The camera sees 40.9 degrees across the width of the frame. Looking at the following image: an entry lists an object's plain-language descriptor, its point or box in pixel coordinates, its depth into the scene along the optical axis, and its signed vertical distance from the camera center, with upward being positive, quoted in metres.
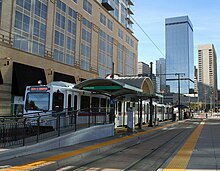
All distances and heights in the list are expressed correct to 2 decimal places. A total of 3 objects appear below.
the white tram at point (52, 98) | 16.84 +0.61
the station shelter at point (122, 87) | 18.05 +1.40
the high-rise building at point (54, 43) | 30.70 +9.19
